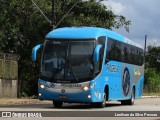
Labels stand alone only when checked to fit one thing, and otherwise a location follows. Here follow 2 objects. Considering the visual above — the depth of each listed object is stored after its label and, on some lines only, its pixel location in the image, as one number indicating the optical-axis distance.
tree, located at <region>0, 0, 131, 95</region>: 44.91
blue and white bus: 24.33
